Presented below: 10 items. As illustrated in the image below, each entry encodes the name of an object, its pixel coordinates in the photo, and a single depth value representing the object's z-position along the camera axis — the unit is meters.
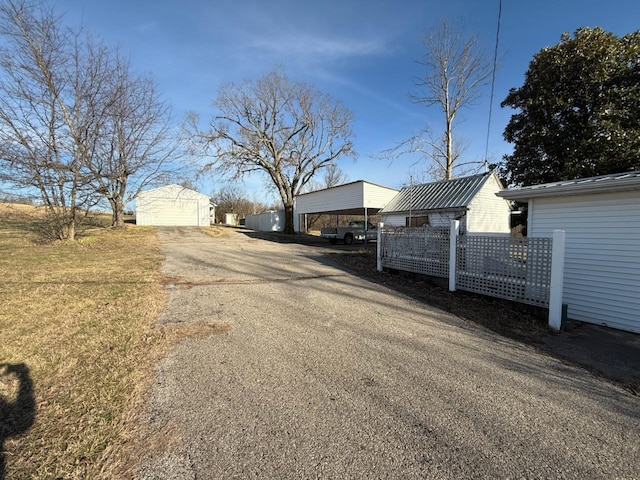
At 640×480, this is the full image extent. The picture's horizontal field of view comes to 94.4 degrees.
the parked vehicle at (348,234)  19.30
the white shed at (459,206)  12.36
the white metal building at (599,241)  5.18
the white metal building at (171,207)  26.98
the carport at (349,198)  16.36
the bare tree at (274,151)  24.50
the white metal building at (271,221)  31.48
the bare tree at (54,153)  11.46
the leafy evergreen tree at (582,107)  10.99
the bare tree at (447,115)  18.17
